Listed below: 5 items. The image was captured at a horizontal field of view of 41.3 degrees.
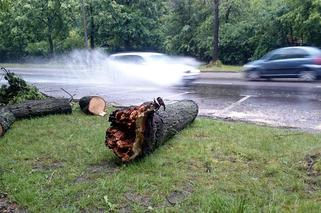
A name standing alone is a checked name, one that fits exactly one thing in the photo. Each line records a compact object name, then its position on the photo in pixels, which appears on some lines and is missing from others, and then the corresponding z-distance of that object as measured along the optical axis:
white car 18.36
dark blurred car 18.22
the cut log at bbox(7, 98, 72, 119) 9.21
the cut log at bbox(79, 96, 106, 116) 9.95
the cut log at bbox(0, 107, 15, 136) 7.56
